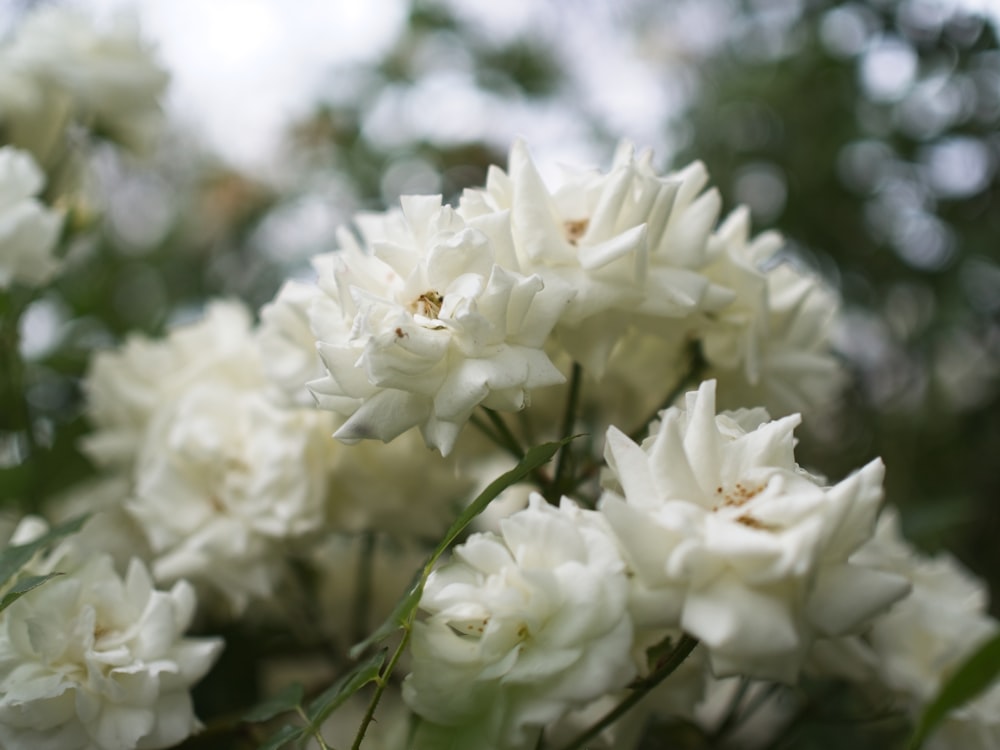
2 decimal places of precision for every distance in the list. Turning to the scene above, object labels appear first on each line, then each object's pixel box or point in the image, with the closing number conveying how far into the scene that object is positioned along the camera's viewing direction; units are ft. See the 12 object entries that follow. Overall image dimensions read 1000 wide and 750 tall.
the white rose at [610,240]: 1.48
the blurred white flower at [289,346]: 1.61
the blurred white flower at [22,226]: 1.85
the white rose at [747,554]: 1.06
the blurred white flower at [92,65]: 2.38
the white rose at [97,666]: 1.39
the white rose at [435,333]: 1.30
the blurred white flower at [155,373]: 2.11
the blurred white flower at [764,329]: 1.71
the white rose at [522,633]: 1.14
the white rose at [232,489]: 1.86
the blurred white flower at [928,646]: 1.85
